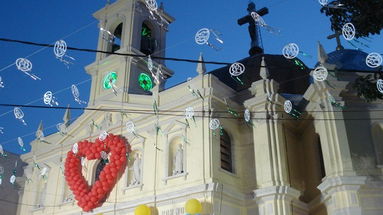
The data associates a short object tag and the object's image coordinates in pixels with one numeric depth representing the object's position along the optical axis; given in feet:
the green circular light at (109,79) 76.21
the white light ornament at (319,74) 41.74
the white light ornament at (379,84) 35.87
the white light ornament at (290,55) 32.63
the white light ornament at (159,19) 83.90
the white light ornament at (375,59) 31.19
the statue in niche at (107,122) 69.05
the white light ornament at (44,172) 75.18
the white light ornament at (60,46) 30.34
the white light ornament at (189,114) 57.62
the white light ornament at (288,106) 59.52
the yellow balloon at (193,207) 49.83
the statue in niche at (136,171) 61.72
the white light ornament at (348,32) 31.76
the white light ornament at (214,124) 56.63
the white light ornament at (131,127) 64.69
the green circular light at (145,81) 77.60
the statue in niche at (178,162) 57.39
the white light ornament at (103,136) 67.05
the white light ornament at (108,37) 83.58
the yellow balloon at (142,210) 54.19
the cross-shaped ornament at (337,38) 69.21
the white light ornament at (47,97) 42.81
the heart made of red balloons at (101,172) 63.21
